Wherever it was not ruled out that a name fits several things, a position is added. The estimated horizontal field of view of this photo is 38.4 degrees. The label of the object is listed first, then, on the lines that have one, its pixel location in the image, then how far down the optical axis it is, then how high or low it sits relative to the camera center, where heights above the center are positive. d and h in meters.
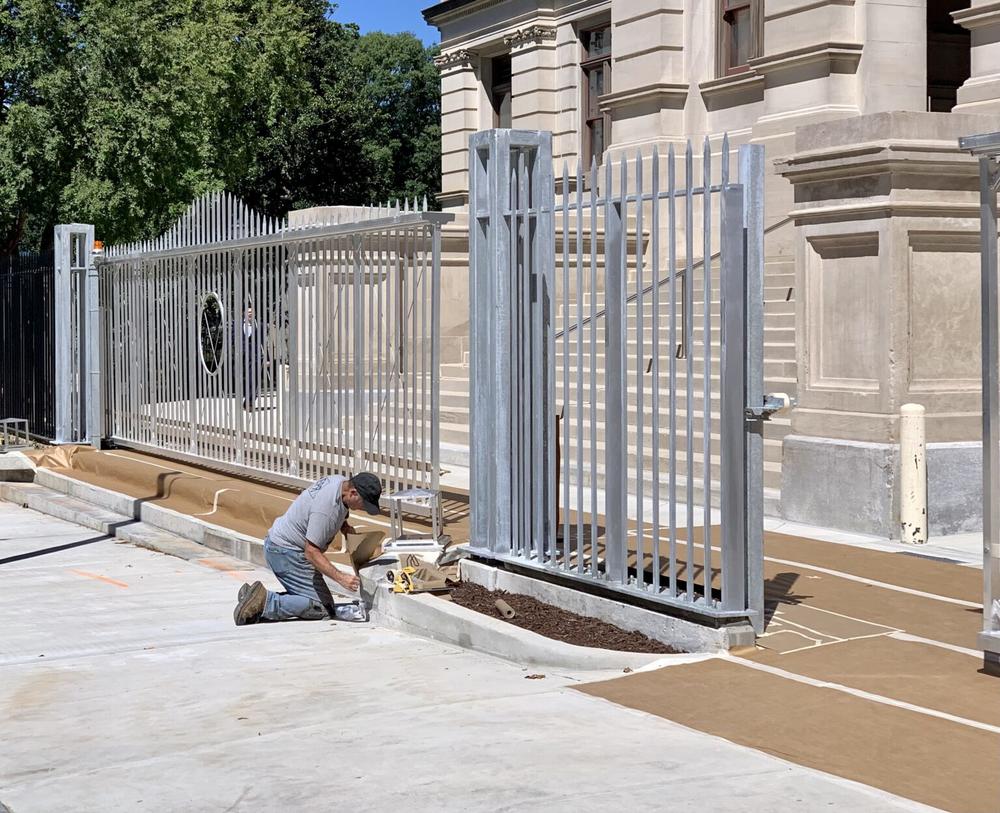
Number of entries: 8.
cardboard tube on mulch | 8.89 -1.61
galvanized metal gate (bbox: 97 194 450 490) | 12.03 +0.11
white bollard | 10.99 -1.00
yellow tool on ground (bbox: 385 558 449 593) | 9.55 -1.54
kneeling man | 9.70 -1.39
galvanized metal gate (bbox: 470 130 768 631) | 7.68 -0.23
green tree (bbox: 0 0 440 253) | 27.19 +5.21
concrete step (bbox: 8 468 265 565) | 12.89 -1.67
